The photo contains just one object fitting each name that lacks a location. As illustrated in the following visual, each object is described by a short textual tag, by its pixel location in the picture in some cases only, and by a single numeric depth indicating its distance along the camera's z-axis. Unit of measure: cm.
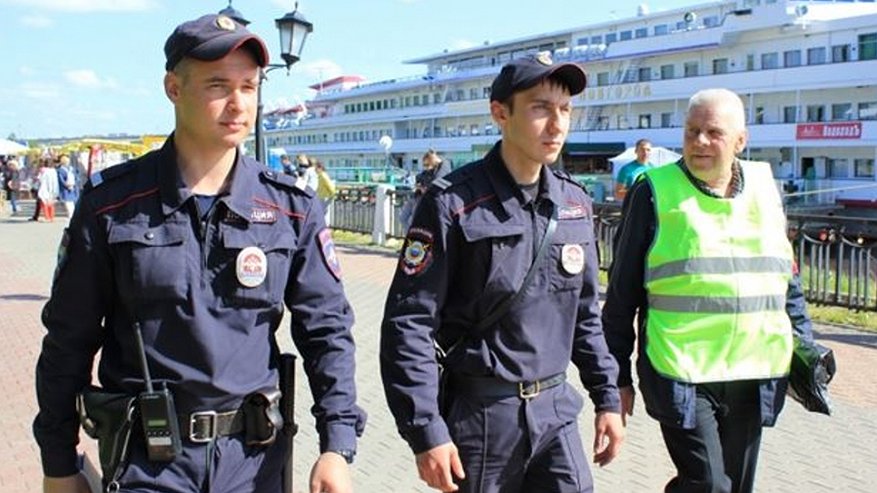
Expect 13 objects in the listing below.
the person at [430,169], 1208
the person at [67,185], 2353
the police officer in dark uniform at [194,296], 214
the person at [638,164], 1004
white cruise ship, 3103
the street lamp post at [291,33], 1149
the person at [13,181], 2921
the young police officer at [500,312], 265
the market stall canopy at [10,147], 3475
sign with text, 3014
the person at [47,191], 2407
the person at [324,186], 1731
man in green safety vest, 314
